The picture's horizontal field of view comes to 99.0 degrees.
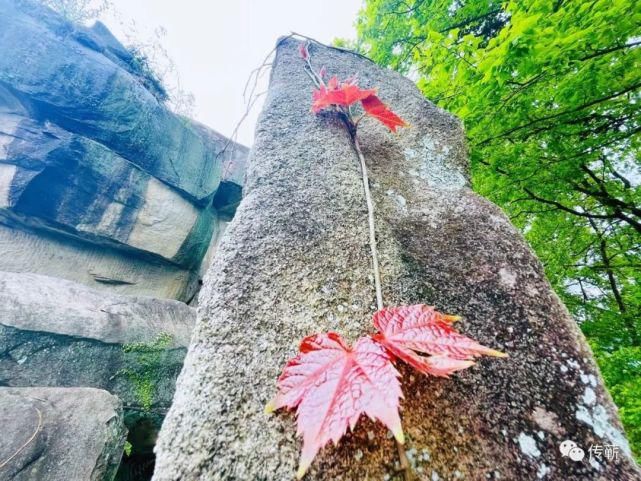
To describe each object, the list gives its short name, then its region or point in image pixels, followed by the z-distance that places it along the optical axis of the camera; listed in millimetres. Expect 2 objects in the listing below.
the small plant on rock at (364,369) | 508
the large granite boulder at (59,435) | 2016
